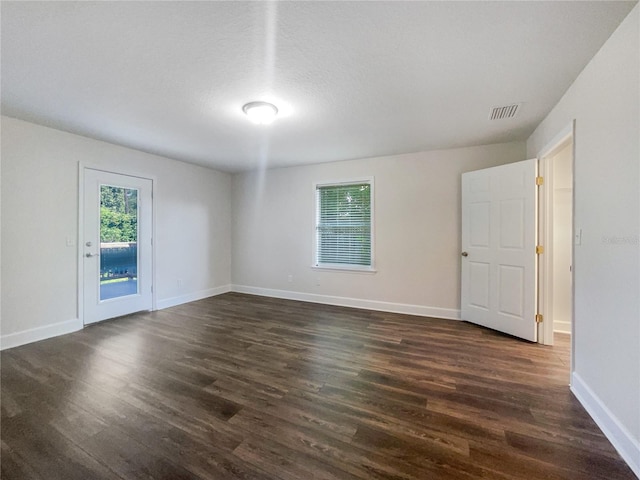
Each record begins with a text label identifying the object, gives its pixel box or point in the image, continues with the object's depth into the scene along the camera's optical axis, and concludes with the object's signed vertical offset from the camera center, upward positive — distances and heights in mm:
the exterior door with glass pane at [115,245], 3457 -99
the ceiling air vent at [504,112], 2514 +1246
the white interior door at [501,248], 2945 -121
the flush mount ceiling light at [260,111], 2432 +1197
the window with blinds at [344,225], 4391 +227
